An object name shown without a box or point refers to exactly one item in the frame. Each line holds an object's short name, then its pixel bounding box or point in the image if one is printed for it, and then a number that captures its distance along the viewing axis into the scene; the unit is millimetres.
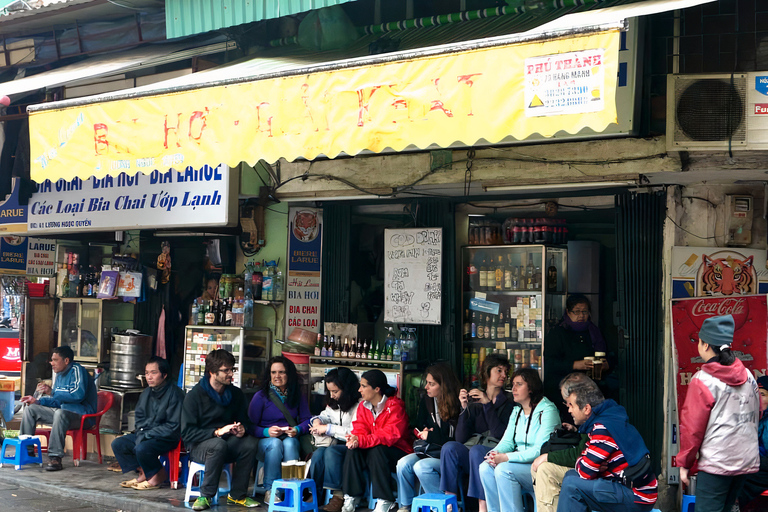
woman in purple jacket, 7992
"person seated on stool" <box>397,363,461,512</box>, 7161
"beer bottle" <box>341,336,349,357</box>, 8828
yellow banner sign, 5027
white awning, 8523
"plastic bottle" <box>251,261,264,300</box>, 9625
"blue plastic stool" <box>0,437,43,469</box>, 9492
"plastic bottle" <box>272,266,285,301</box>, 9539
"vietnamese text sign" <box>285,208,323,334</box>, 9414
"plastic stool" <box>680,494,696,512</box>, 6832
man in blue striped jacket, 5723
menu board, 8562
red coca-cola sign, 7080
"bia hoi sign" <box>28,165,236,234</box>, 8086
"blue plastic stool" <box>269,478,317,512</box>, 7414
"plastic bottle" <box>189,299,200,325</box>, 9961
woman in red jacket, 7355
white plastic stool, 7816
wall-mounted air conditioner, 6316
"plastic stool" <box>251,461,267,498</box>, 8117
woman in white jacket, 7621
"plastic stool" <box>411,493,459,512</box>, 6777
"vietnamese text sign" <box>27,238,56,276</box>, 11672
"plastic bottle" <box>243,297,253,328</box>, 9555
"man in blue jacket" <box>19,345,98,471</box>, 9422
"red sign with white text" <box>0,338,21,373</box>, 11648
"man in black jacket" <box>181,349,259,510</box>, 7730
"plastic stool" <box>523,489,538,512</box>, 6695
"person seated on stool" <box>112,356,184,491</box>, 8328
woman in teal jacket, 6637
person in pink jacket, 5691
